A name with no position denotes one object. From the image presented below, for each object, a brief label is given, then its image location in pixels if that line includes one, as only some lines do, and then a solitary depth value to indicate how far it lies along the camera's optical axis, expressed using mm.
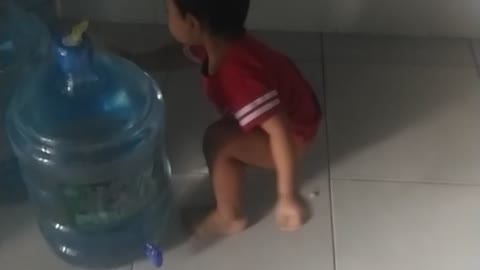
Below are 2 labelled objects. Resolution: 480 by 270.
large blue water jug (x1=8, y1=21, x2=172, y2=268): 1204
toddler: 1208
